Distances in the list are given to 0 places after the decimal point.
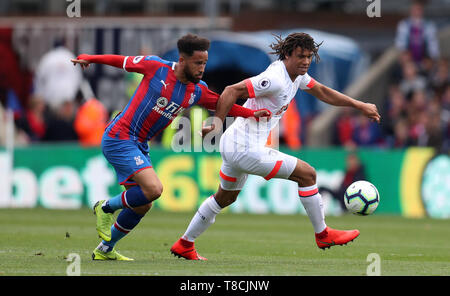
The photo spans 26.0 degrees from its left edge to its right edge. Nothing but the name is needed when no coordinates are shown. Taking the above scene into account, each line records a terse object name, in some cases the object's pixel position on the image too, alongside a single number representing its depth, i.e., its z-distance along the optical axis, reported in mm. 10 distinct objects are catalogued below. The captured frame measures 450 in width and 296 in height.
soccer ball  10398
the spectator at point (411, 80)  21484
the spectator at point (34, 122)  22094
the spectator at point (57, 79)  24719
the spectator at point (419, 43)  21469
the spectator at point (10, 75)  26500
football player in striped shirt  9578
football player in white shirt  9898
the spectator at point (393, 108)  21016
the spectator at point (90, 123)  21438
